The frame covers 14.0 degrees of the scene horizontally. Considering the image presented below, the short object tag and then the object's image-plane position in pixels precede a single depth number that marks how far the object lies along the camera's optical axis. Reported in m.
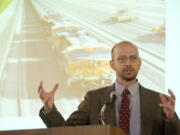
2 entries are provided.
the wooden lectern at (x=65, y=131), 3.11
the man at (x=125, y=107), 3.69
